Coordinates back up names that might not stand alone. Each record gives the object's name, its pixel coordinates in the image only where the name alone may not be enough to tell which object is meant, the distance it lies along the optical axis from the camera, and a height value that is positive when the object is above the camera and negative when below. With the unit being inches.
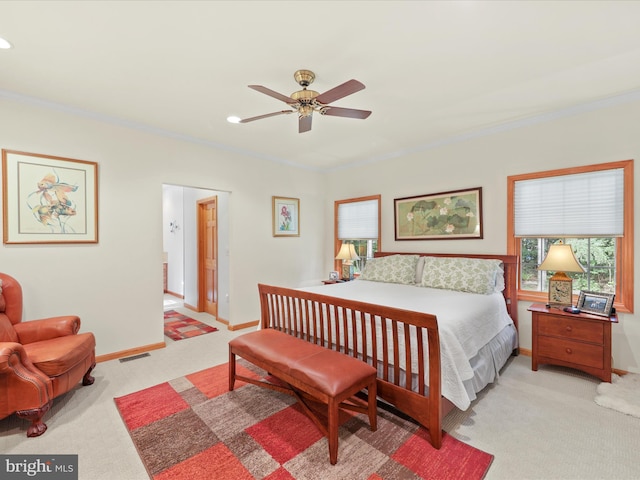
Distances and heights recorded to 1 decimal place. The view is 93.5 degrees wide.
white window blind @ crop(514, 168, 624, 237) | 115.0 +13.0
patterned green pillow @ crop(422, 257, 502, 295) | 126.6 -16.6
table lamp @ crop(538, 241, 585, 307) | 111.7 -12.2
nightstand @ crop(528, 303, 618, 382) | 104.3 -37.9
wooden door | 201.2 -13.3
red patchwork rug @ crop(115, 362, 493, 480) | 67.8 -52.8
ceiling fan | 82.9 +40.7
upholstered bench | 70.8 -35.2
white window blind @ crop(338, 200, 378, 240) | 195.9 +11.2
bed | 77.3 -27.9
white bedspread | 77.7 -24.9
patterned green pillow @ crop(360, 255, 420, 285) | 154.4 -17.6
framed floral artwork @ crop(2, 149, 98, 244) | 110.0 +14.8
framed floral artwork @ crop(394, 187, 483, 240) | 150.5 +11.3
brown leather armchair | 78.0 -34.7
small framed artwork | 195.4 +13.5
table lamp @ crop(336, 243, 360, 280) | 195.2 -13.0
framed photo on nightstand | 107.7 -24.5
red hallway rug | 166.7 -54.1
